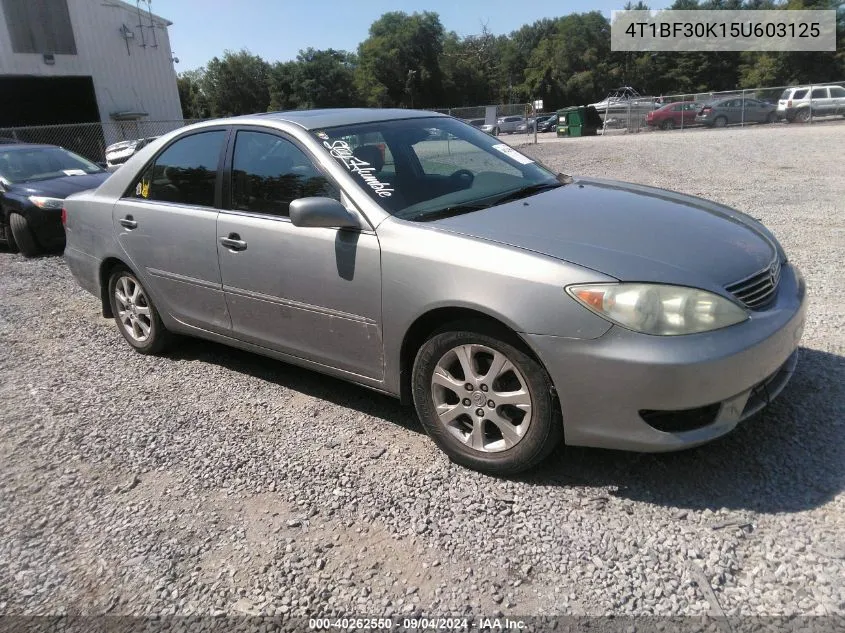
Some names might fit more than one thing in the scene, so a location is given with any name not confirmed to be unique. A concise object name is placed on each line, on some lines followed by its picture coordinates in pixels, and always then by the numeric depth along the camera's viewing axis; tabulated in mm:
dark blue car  8773
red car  31438
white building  26547
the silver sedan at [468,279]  2578
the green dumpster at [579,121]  32688
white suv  27688
